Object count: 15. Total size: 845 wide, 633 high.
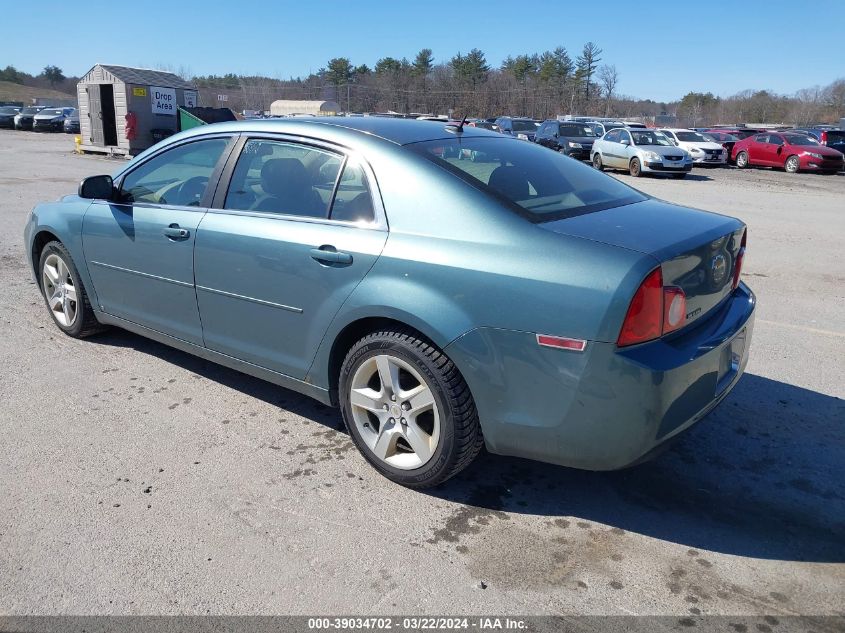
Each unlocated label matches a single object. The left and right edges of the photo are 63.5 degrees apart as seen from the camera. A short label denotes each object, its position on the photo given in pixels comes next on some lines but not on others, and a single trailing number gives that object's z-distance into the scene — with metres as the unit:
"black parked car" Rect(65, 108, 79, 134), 42.03
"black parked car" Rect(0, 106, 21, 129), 48.12
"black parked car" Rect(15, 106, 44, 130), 45.75
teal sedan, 2.65
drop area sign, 25.20
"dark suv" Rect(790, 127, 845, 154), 27.64
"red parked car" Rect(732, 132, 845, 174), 25.20
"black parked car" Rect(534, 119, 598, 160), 25.61
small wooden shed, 24.66
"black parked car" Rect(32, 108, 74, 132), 43.31
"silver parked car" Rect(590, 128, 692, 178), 21.58
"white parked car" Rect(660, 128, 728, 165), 26.45
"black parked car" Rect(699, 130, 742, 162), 30.26
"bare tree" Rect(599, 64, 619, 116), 81.00
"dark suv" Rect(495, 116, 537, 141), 28.66
